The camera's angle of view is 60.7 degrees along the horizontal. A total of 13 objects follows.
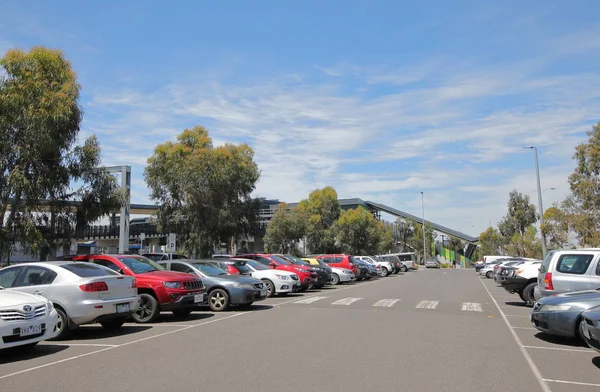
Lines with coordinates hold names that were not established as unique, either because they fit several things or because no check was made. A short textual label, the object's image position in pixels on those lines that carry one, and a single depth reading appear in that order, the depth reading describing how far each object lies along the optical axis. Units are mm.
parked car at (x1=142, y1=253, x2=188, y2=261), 24312
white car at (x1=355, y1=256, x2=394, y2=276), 39562
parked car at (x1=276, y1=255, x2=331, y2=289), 22234
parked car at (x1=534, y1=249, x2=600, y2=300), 11234
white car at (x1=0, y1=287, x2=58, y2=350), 7566
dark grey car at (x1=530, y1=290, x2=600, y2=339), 8711
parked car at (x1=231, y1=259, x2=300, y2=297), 18562
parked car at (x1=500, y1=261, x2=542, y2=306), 16016
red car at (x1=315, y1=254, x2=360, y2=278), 29438
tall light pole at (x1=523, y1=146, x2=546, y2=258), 33438
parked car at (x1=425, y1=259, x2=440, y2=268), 69688
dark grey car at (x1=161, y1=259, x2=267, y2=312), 13688
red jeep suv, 11531
